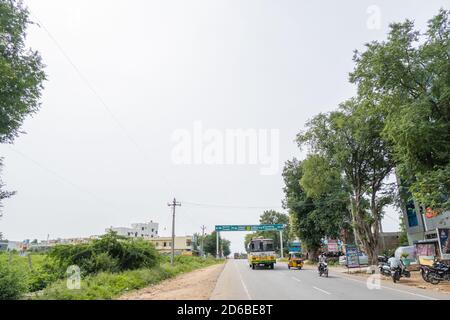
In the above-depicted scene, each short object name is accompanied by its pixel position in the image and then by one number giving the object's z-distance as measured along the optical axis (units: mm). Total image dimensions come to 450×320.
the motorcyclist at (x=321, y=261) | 22125
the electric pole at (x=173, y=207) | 36431
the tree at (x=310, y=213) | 40125
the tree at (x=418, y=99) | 16641
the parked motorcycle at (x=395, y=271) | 17672
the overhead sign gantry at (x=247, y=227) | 64125
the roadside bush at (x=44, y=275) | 17844
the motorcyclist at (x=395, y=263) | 18066
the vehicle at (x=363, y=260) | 35606
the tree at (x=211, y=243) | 111562
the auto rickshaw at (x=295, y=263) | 31609
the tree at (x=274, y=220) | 94938
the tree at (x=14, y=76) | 15953
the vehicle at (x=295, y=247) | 66319
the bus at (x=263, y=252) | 30891
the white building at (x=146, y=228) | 121900
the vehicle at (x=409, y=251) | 30656
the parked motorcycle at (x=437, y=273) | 16438
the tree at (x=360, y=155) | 26688
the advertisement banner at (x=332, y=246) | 31453
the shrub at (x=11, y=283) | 11812
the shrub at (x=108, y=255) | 20312
